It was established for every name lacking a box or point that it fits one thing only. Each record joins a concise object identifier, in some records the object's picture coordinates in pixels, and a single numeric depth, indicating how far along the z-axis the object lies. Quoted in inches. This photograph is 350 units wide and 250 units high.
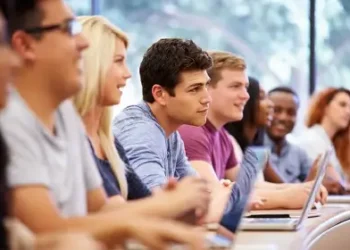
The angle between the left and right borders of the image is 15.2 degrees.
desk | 130.1
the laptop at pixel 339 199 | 218.2
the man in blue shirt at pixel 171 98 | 183.2
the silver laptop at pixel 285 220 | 148.1
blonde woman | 130.8
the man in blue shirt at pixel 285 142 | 312.4
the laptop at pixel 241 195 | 110.6
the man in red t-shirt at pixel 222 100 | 227.5
